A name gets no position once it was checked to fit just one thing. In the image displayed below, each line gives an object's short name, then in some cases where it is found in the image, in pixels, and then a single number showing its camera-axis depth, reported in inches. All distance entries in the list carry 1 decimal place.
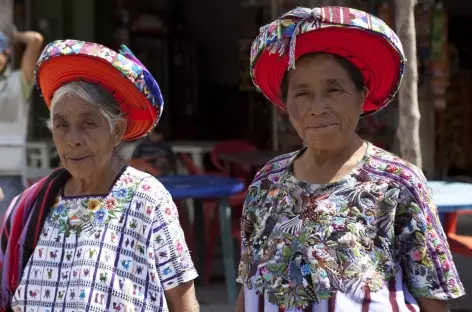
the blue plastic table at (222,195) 198.8
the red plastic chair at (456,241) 182.5
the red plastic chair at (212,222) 229.9
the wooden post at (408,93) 161.6
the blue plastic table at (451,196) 171.0
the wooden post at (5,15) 186.9
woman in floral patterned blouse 74.9
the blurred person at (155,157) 231.3
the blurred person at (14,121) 177.2
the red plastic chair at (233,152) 275.3
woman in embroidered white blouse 86.4
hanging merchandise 287.6
